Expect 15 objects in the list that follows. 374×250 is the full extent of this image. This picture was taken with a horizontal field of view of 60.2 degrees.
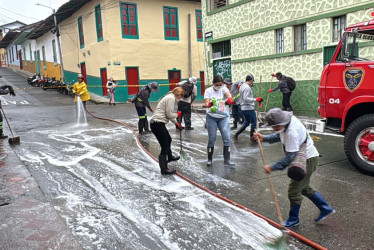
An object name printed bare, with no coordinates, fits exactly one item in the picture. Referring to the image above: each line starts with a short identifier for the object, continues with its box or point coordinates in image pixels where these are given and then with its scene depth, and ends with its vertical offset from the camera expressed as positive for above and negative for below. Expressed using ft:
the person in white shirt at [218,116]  20.49 -2.26
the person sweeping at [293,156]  11.50 -2.86
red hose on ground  10.88 -5.50
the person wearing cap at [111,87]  63.16 -0.54
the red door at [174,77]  76.28 +1.13
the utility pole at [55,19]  79.15 +16.44
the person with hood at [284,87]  37.52 -1.11
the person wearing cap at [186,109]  33.52 -2.87
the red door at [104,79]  71.51 +1.23
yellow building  67.77 +9.26
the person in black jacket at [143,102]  30.09 -1.84
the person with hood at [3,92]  30.94 -0.34
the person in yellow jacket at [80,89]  40.73 -0.44
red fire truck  17.52 -0.99
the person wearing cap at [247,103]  26.63 -2.05
